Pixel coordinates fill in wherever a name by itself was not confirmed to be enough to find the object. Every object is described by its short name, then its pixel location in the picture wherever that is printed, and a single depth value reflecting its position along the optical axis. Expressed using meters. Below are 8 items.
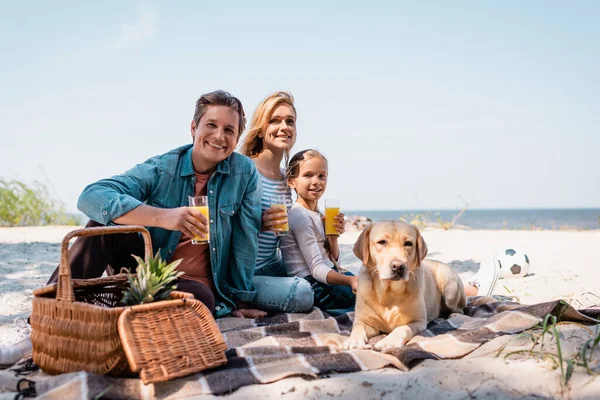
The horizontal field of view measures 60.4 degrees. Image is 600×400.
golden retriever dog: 3.34
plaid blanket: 2.45
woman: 4.35
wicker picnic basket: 2.47
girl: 4.50
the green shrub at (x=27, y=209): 12.20
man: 3.44
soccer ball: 5.81
